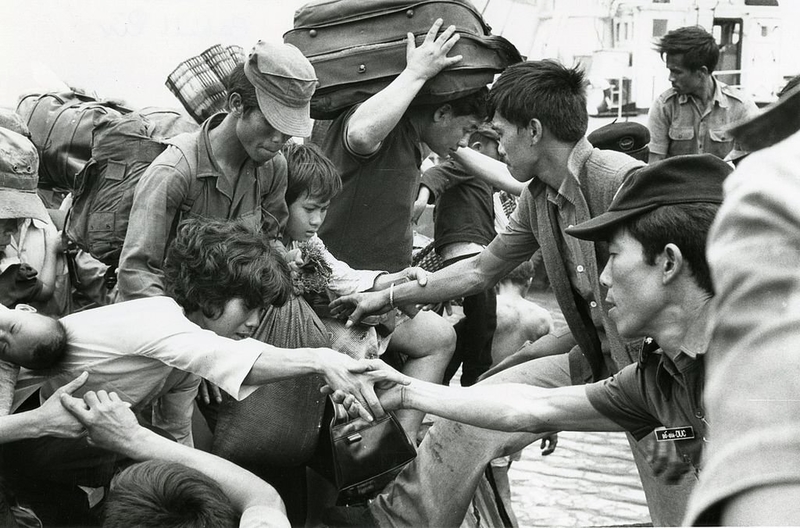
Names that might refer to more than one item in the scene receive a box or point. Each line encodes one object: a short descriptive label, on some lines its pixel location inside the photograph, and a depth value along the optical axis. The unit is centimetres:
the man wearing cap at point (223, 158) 361
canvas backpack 387
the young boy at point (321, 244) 419
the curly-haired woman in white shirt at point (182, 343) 312
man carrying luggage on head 447
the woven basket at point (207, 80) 468
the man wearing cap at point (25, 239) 382
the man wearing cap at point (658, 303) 262
